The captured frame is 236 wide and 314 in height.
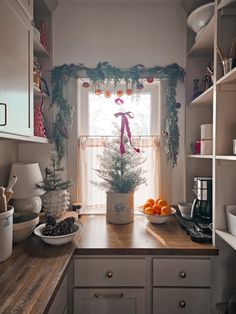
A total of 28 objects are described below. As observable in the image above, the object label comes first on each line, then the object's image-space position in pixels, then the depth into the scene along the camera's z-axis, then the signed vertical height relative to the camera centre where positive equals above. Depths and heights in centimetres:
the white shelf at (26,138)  101 +10
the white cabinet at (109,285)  126 -68
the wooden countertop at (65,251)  84 -48
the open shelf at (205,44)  141 +77
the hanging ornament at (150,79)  186 +60
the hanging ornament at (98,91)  189 +52
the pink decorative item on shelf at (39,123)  165 +24
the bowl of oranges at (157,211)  162 -37
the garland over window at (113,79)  186 +60
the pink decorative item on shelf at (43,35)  173 +89
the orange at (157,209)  164 -36
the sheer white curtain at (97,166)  195 -9
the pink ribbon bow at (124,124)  173 +24
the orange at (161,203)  167 -33
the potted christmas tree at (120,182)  164 -17
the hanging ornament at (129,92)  188 +51
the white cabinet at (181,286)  126 -68
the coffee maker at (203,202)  151 -29
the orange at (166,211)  162 -37
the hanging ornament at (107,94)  192 +50
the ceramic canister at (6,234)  107 -35
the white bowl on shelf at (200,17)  144 +89
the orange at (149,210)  164 -37
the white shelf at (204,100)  143 +39
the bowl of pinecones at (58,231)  122 -40
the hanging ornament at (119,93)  188 +50
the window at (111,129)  196 +23
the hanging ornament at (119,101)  188 +44
